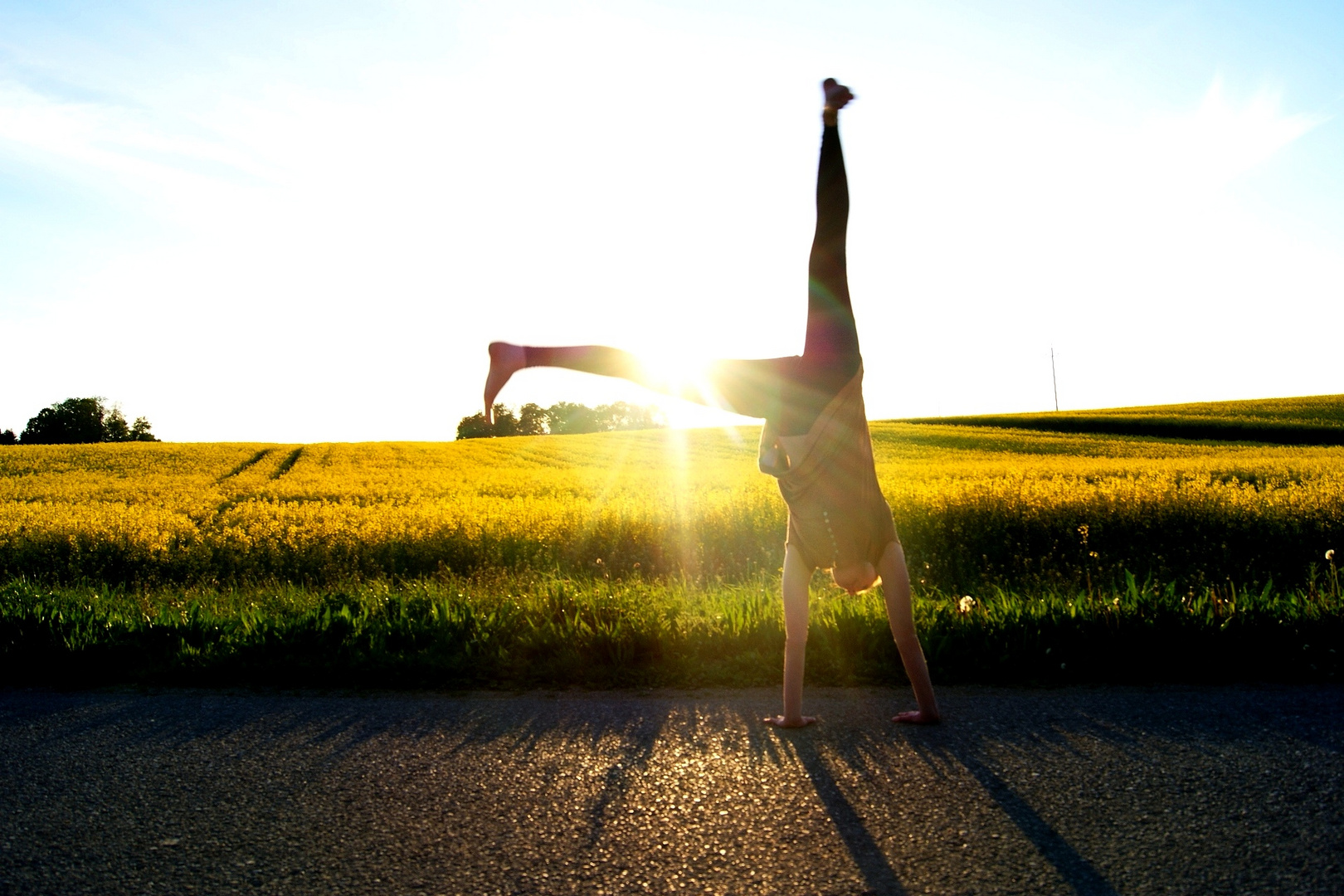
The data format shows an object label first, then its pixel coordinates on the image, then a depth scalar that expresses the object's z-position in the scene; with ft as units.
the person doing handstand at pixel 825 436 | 10.84
